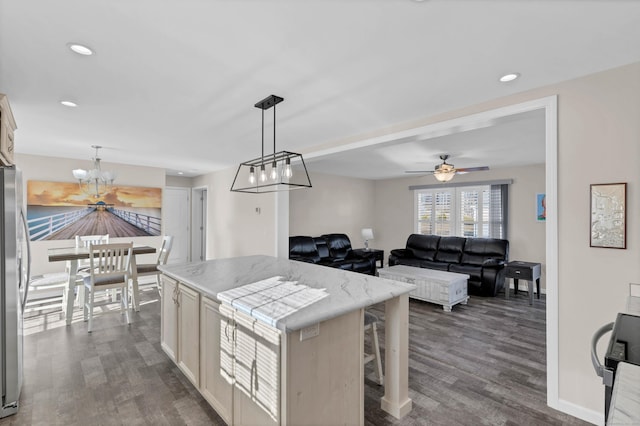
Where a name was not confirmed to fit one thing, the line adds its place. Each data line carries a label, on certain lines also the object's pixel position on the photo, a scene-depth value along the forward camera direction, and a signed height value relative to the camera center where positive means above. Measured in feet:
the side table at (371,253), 22.56 -3.14
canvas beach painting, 16.48 +0.10
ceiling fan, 15.30 +2.16
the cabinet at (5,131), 7.52 +2.17
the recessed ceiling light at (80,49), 5.88 +3.30
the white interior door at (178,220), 25.14 -0.62
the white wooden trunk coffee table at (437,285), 14.66 -3.68
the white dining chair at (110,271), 11.91 -2.43
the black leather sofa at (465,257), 17.38 -3.02
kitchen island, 4.87 -2.54
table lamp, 25.07 -1.78
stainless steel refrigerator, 6.82 -1.91
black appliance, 3.47 -1.68
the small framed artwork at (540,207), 18.52 +0.36
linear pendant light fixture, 8.01 +1.50
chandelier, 14.44 +1.76
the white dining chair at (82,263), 13.46 -2.49
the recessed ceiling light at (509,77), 6.97 +3.24
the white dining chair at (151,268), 13.88 -2.74
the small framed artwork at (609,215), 6.44 -0.05
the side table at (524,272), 15.92 -3.28
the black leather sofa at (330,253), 20.31 -2.89
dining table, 12.17 -2.43
